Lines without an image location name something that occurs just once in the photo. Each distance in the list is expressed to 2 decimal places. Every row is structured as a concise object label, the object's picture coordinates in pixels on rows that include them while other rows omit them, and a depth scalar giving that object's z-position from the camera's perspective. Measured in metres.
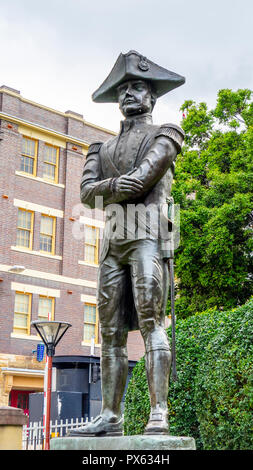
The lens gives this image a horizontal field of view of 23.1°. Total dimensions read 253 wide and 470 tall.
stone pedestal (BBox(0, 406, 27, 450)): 7.23
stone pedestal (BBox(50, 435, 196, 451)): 3.98
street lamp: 14.62
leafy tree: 19.70
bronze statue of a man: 4.67
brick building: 25.61
